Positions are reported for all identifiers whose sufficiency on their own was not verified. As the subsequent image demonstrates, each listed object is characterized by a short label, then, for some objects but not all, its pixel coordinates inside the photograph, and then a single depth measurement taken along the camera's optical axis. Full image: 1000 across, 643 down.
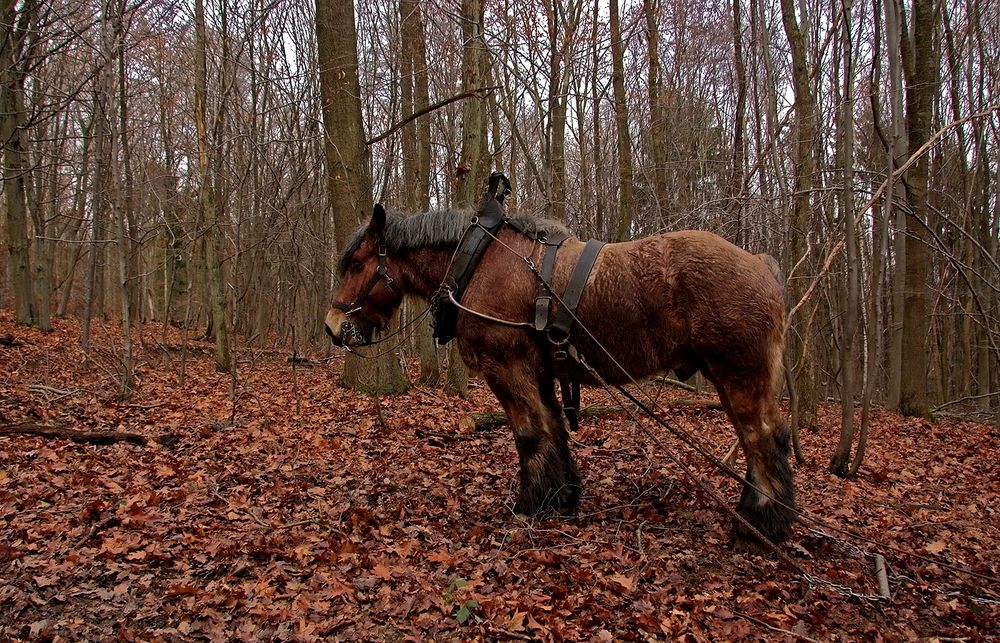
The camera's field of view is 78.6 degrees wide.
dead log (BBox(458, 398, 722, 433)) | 7.22
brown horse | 3.97
